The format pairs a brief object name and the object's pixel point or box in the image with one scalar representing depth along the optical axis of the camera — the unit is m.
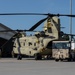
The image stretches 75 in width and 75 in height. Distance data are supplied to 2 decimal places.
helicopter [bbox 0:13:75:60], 31.79
